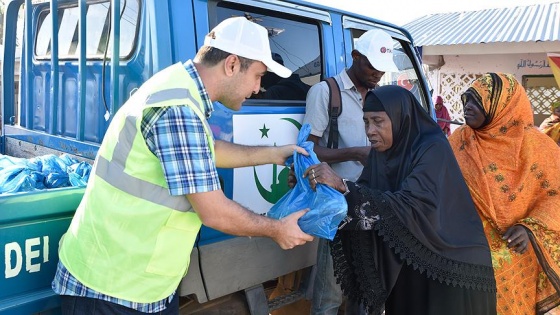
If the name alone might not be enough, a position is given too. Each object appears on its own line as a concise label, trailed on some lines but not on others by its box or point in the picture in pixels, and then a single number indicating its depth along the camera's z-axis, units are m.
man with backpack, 2.69
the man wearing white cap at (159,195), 1.48
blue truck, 1.74
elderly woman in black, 2.02
